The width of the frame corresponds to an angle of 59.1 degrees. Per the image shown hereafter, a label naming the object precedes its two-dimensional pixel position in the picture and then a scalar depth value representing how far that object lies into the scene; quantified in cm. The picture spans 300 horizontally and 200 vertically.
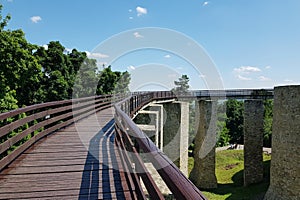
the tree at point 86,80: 2839
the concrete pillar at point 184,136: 1936
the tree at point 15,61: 1431
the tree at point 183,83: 6192
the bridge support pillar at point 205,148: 1966
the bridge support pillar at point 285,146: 1154
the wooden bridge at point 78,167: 176
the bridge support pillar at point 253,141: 1906
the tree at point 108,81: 3276
